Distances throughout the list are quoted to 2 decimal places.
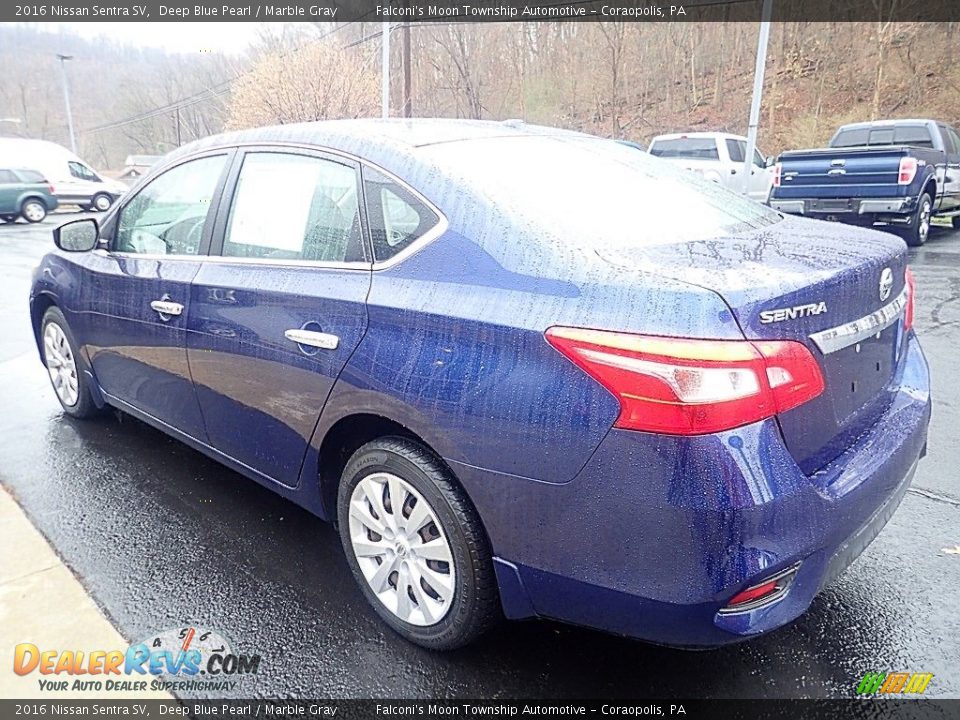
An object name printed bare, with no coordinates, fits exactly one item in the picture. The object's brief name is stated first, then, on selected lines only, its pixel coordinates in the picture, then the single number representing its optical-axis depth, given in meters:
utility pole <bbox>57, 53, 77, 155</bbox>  37.78
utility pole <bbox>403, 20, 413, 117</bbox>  21.42
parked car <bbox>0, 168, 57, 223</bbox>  19.16
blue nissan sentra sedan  1.71
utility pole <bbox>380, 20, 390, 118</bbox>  18.92
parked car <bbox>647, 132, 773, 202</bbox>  14.72
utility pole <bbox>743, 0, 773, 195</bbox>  13.88
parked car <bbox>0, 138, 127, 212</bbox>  21.34
